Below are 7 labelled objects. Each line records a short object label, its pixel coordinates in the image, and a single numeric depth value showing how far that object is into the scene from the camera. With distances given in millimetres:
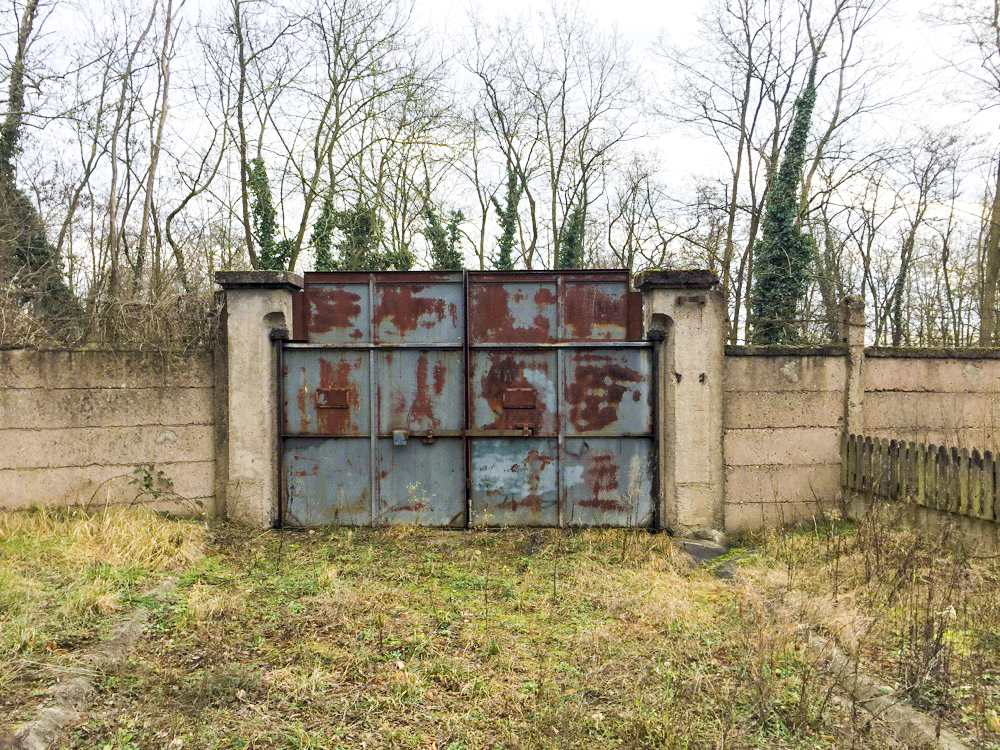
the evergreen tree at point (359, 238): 15750
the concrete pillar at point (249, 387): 7176
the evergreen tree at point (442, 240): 17422
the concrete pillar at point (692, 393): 7180
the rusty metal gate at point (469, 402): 7508
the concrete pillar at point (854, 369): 7422
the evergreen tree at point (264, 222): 15578
